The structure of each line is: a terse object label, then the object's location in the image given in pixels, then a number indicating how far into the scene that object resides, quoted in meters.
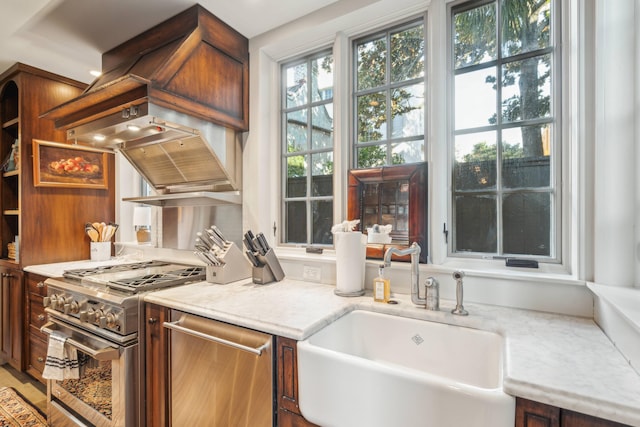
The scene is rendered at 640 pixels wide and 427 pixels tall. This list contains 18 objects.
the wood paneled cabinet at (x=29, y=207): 2.53
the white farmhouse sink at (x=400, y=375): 0.82
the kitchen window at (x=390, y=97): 1.75
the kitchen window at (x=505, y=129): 1.44
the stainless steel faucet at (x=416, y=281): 1.34
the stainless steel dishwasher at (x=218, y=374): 1.19
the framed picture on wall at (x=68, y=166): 2.57
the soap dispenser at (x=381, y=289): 1.46
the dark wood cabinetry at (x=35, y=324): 2.37
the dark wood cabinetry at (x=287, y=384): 1.11
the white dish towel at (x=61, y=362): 1.69
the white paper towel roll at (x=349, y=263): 1.58
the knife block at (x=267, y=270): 1.83
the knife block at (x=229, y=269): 1.85
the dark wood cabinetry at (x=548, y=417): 0.74
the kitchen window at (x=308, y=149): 2.05
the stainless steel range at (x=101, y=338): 1.52
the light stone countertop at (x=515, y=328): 0.75
